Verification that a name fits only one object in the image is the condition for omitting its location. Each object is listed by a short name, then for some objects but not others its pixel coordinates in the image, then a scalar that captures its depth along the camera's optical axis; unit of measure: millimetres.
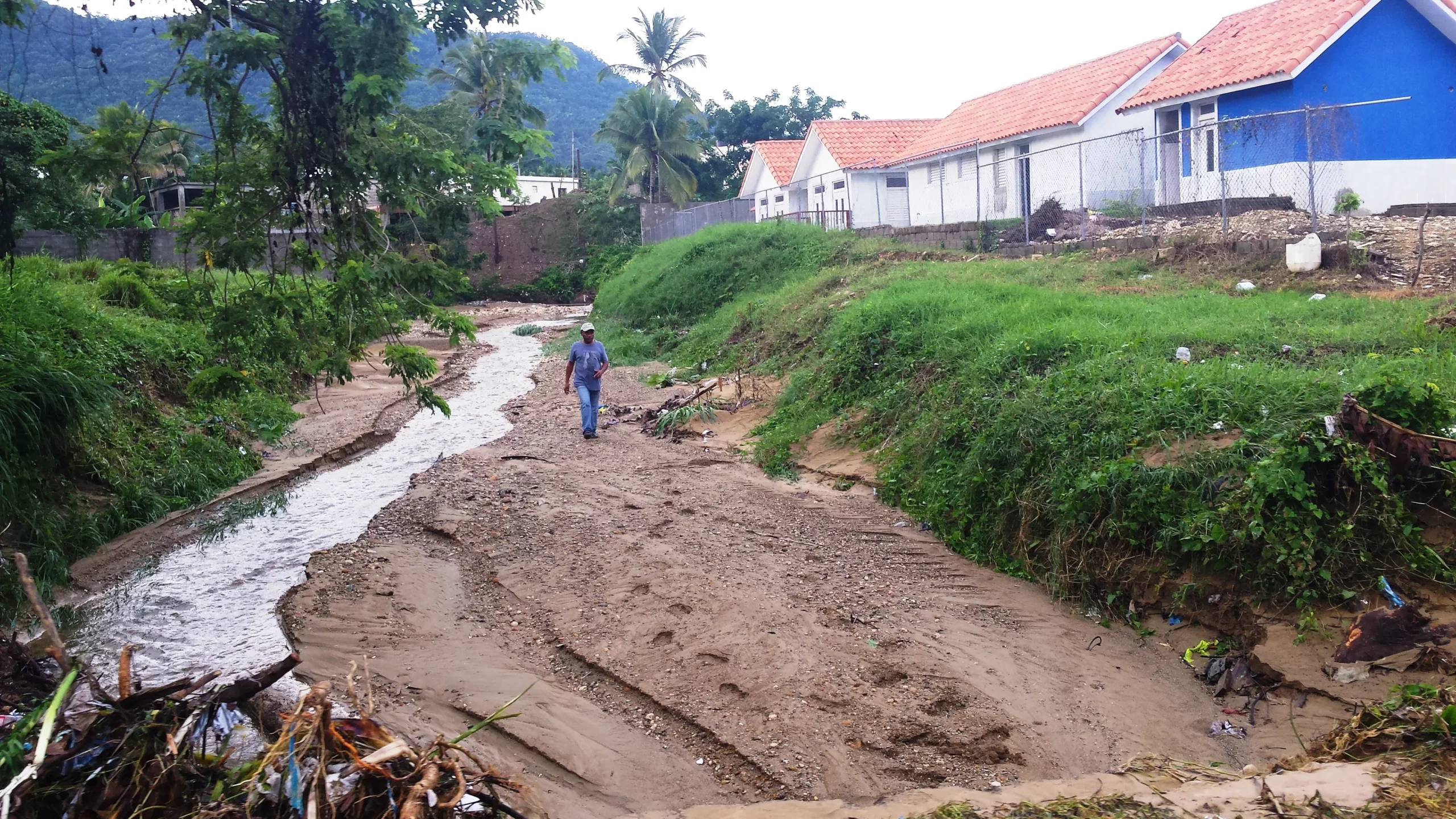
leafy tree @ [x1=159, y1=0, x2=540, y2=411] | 6270
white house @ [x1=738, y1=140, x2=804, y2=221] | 35622
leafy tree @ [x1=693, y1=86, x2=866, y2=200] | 44781
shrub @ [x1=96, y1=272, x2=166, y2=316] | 14227
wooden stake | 10548
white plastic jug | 11297
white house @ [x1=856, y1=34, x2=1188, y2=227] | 19188
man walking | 12008
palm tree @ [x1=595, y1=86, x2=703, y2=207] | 38375
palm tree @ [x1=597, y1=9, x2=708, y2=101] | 43969
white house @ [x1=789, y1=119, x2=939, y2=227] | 29375
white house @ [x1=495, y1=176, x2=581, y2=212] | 57256
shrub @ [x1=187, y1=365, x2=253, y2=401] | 6266
